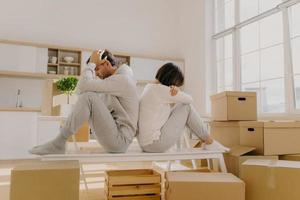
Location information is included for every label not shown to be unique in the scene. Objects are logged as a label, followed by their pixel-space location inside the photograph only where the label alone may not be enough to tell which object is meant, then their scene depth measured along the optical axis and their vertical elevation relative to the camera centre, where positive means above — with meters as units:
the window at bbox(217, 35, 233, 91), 4.39 +0.87
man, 1.70 +0.04
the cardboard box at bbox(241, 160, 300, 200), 1.53 -0.36
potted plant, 4.09 +0.48
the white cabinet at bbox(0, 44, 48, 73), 4.21 +0.92
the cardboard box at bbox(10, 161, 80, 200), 1.38 -0.33
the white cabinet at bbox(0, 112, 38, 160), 4.07 -0.25
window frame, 3.10 +0.60
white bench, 1.68 -0.25
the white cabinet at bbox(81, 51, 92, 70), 4.73 +1.04
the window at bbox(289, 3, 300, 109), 3.08 +0.84
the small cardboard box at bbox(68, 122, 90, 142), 3.37 -0.21
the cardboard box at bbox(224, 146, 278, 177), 1.99 -0.29
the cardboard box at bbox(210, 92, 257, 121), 2.34 +0.09
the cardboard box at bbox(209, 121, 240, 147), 2.38 -0.14
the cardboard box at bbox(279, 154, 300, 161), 2.08 -0.31
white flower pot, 3.37 +0.10
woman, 1.89 +0.01
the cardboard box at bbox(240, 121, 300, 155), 2.06 -0.15
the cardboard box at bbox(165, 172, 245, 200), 1.54 -0.40
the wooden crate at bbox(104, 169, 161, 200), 1.81 -0.47
